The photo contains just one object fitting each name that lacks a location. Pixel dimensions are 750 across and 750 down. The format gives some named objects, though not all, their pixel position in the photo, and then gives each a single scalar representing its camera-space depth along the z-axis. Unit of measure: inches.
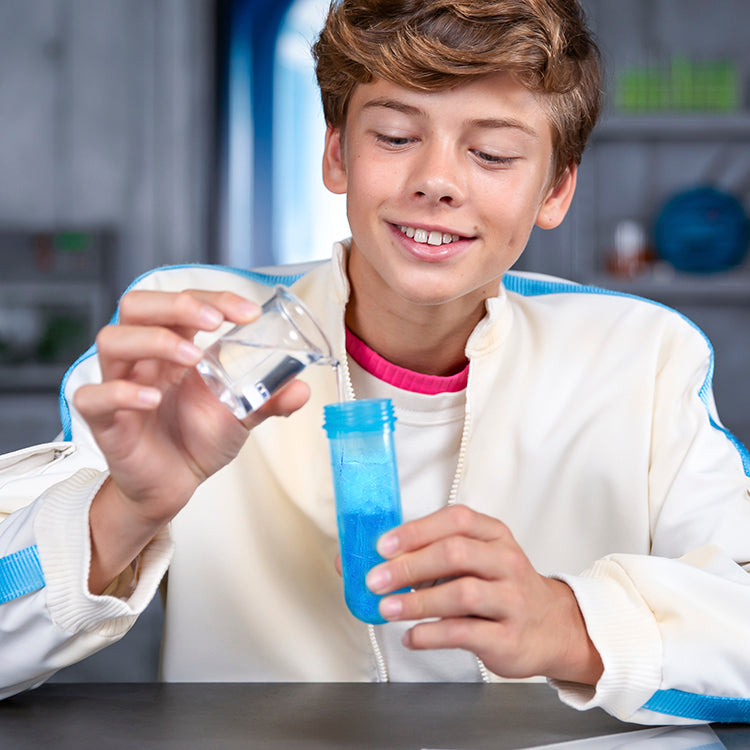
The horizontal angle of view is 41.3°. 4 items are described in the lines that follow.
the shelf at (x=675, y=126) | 125.4
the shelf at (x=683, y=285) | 124.3
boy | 33.1
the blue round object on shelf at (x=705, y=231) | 126.0
